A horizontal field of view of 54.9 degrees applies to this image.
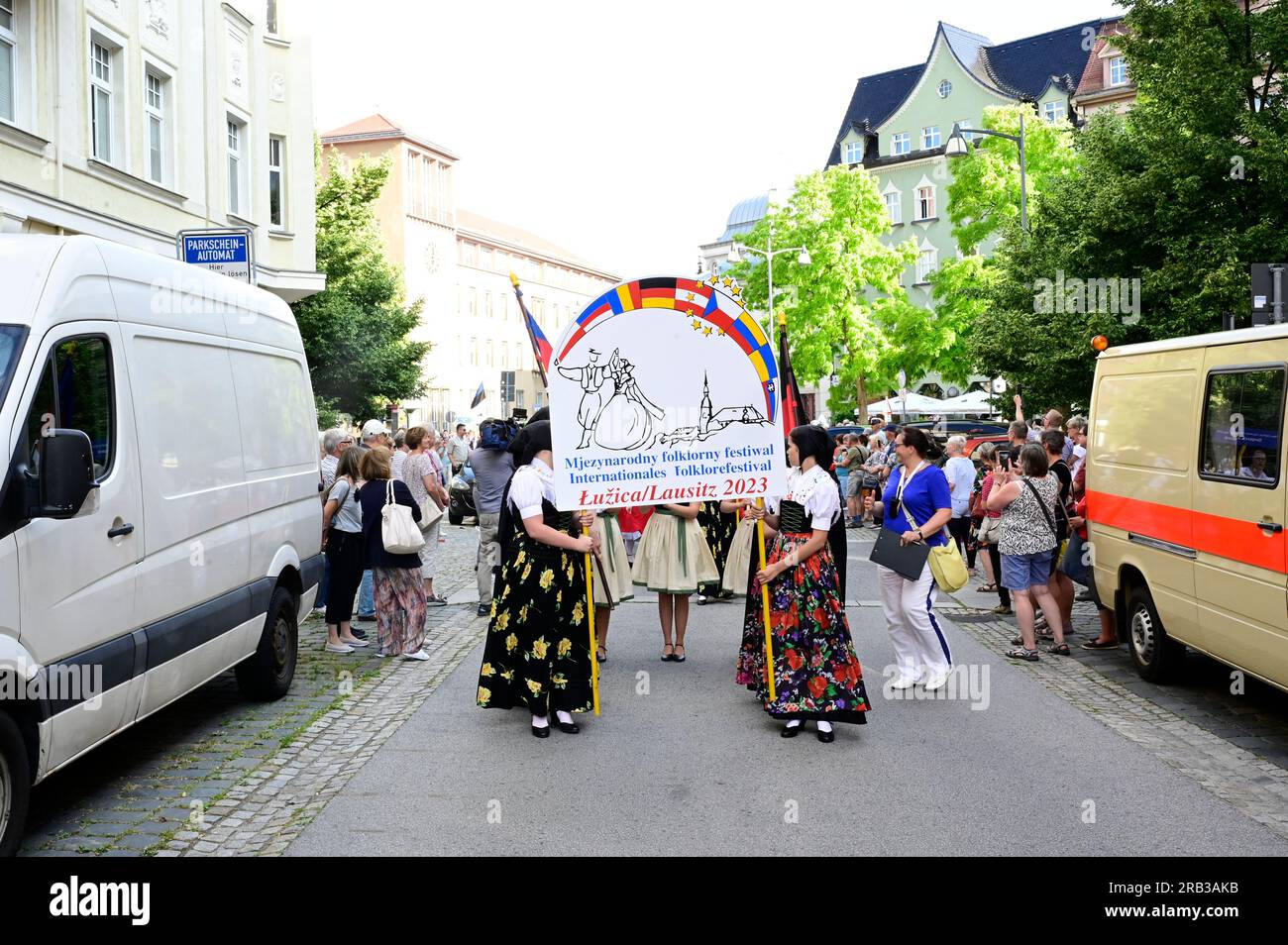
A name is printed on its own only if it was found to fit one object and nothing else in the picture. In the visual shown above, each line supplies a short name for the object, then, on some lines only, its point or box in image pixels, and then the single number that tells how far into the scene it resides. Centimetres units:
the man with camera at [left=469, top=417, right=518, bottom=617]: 1177
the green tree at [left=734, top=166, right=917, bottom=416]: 4972
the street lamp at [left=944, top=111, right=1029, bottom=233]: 3792
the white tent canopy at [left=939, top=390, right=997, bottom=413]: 3722
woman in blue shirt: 823
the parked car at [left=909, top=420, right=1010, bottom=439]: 2967
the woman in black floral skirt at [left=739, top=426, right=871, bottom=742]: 711
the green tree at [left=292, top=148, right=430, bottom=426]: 3378
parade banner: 709
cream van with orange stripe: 695
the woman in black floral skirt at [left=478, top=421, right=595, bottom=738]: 718
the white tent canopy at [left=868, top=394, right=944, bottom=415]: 3650
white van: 491
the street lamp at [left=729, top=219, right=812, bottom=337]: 4859
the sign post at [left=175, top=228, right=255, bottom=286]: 1055
